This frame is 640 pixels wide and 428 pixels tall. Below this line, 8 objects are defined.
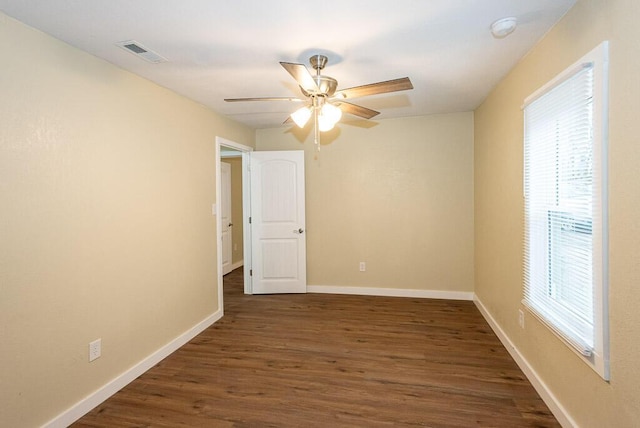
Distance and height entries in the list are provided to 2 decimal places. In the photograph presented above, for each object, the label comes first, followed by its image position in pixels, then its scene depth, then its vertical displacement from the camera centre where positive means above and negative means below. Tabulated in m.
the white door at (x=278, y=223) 4.53 -0.22
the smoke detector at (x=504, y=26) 1.86 +1.08
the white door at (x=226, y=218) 5.89 -0.19
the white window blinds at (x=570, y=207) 1.51 -0.01
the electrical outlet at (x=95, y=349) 2.19 -0.99
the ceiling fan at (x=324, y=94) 1.98 +0.78
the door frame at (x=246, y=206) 4.20 +0.03
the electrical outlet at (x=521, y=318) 2.51 -0.91
